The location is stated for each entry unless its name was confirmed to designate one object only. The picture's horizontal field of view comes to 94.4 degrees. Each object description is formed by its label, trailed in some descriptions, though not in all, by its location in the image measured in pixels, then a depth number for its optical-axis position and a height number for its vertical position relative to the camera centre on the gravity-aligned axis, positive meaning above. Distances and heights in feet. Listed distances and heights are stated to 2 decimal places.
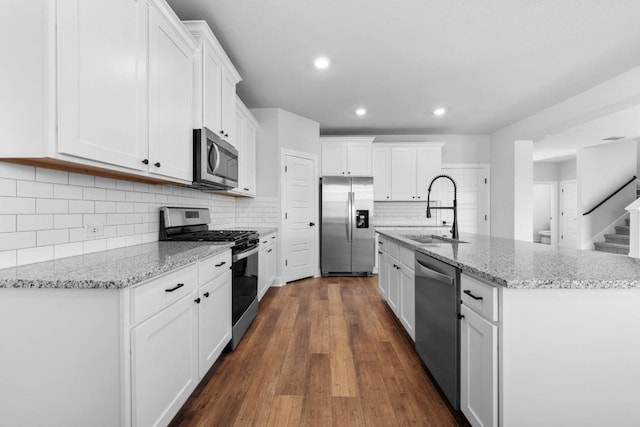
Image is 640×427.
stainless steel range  7.55 -0.99
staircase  18.99 -1.99
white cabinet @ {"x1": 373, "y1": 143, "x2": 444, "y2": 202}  17.90 +2.64
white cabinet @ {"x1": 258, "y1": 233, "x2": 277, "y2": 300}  11.25 -2.10
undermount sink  8.88 -0.78
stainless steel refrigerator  16.14 -0.79
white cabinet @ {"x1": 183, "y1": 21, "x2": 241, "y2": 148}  7.22 +3.45
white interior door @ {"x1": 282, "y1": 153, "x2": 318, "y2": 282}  14.67 -0.24
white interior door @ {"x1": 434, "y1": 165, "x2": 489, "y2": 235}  19.12 +1.22
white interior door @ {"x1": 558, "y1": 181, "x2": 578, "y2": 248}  27.37 +0.03
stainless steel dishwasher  4.95 -2.07
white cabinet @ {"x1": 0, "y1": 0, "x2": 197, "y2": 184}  3.60 +1.83
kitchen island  3.63 -1.69
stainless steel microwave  7.16 +1.35
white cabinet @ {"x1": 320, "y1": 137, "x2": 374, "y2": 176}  17.01 +3.26
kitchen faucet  8.31 -0.51
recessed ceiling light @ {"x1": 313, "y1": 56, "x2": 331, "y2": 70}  9.69 +5.03
